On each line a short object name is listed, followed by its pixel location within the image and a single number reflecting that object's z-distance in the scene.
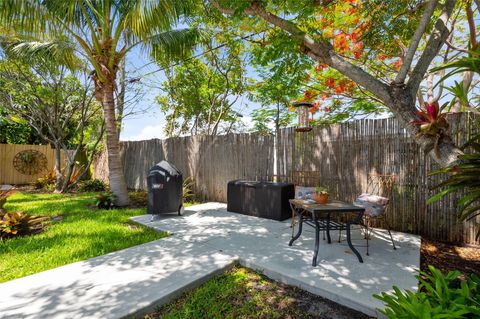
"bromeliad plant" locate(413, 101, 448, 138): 1.91
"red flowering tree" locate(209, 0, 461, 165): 2.37
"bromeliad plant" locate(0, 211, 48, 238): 3.93
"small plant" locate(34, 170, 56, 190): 9.95
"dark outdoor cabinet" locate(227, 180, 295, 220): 5.11
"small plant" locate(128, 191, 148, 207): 6.79
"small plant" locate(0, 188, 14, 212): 4.82
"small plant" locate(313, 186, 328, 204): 3.48
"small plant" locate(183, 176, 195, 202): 7.26
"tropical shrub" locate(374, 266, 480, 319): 1.37
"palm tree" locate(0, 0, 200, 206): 5.12
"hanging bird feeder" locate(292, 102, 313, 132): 4.52
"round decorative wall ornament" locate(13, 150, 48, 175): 11.12
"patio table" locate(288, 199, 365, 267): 2.98
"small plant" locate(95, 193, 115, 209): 6.21
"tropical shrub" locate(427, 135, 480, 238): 1.55
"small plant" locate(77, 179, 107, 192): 9.28
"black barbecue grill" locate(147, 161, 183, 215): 5.12
